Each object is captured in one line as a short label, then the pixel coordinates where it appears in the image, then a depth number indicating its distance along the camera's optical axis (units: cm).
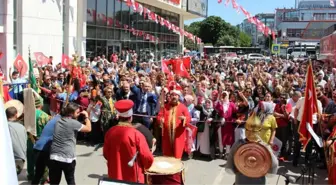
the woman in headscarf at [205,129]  949
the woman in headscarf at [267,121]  723
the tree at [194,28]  10569
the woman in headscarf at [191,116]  928
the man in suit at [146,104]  989
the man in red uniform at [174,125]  801
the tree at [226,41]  9512
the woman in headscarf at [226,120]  926
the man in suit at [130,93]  995
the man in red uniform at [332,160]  590
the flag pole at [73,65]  1072
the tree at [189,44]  8475
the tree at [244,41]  12535
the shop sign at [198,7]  4367
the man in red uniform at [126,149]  508
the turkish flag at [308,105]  661
